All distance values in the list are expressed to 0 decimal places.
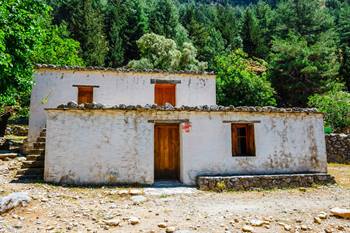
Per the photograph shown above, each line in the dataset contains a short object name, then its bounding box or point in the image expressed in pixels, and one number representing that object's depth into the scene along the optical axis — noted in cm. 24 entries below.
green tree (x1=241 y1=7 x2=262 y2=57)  4275
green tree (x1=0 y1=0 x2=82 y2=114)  1002
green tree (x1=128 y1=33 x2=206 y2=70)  2590
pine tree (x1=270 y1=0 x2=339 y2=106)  2627
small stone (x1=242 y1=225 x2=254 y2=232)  664
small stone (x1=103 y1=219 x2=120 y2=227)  670
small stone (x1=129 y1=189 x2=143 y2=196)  934
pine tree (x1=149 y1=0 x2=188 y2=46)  3593
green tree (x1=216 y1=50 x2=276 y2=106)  2373
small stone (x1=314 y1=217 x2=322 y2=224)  724
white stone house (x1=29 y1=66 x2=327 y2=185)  1034
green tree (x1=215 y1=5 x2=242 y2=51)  4275
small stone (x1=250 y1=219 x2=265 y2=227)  696
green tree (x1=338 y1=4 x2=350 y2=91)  3356
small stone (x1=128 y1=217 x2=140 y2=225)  682
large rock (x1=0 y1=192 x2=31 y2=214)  714
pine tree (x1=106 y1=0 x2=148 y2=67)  3494
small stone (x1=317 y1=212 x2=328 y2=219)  752
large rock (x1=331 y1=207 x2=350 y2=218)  759
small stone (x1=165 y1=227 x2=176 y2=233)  645
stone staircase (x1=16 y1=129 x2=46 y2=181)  1032
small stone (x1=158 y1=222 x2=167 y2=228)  668
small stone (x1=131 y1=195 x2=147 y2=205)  853
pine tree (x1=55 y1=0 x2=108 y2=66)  3209
